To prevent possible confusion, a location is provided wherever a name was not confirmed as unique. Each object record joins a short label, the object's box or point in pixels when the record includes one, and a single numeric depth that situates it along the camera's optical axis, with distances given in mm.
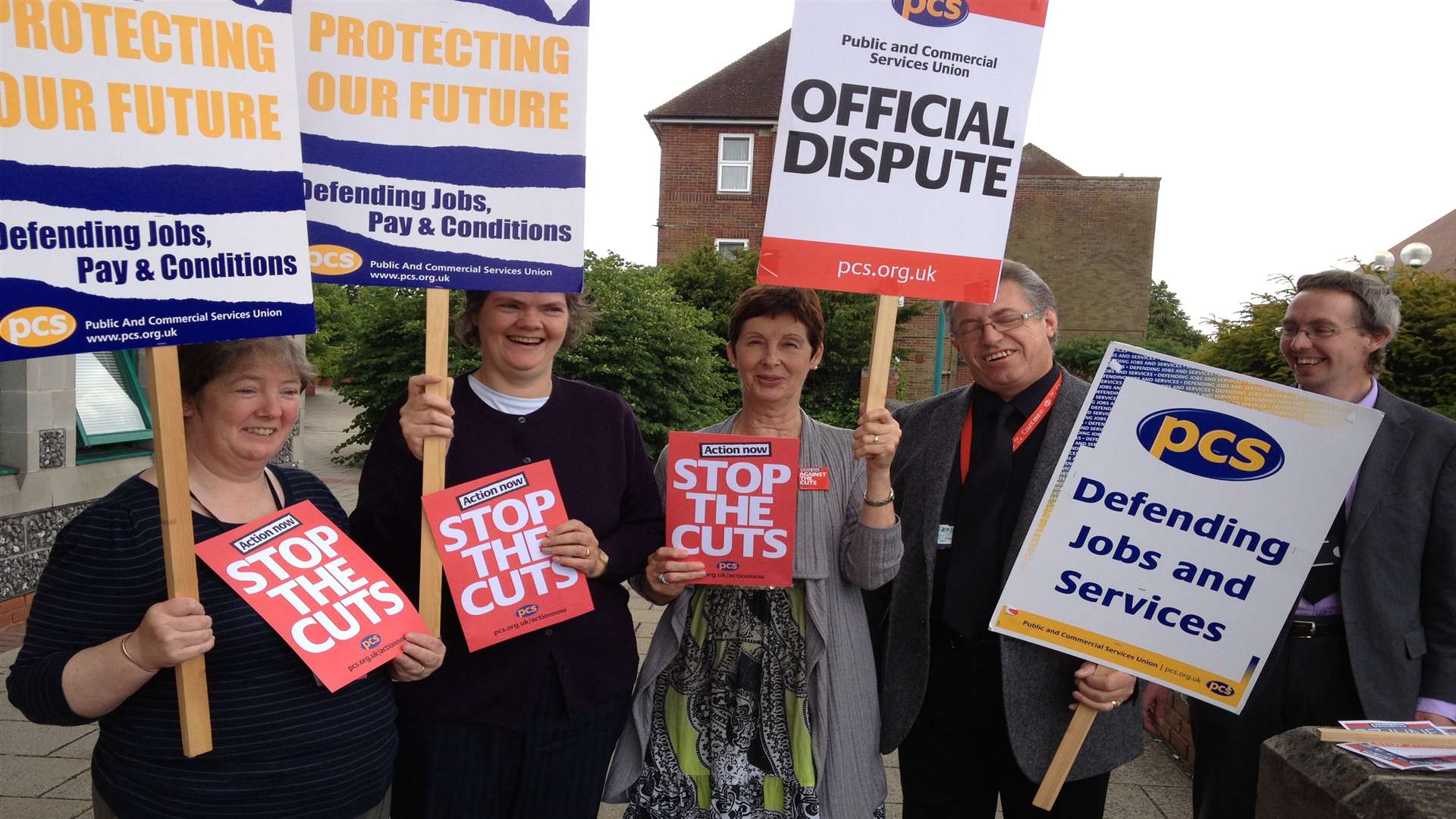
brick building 26688
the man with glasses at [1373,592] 2564
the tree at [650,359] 10602
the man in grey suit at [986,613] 2533
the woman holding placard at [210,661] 1850
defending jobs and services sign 2264
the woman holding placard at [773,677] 2584
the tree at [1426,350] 7309
